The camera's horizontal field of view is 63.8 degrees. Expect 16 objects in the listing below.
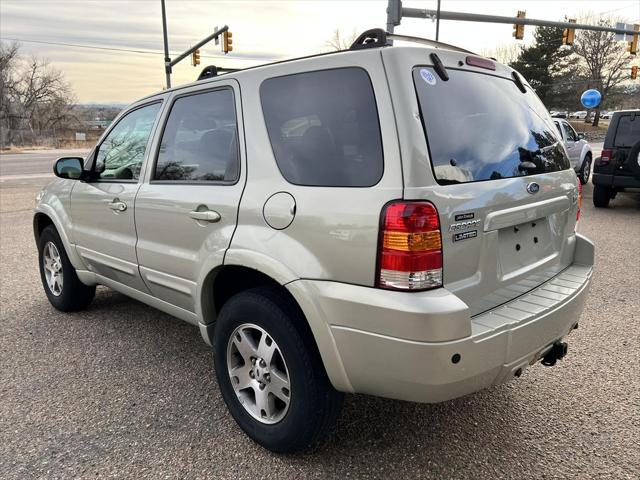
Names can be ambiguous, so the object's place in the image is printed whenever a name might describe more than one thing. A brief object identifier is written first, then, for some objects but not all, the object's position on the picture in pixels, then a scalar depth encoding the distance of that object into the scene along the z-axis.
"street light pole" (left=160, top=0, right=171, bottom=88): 20.02
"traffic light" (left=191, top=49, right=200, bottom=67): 22.12
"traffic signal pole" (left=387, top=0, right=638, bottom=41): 14.82
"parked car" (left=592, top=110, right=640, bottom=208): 9.27
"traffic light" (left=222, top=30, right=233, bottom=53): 20.22
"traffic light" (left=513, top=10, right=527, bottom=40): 18.03
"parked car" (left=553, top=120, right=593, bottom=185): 13.79
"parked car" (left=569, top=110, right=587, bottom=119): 58.63
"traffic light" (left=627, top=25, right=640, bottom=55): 19.22
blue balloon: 19.11
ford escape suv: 2.06
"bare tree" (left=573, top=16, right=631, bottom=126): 48.53
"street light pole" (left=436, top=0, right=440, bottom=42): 21.65
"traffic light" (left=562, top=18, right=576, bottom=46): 19.34
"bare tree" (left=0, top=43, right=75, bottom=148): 45.69
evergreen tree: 46.06
